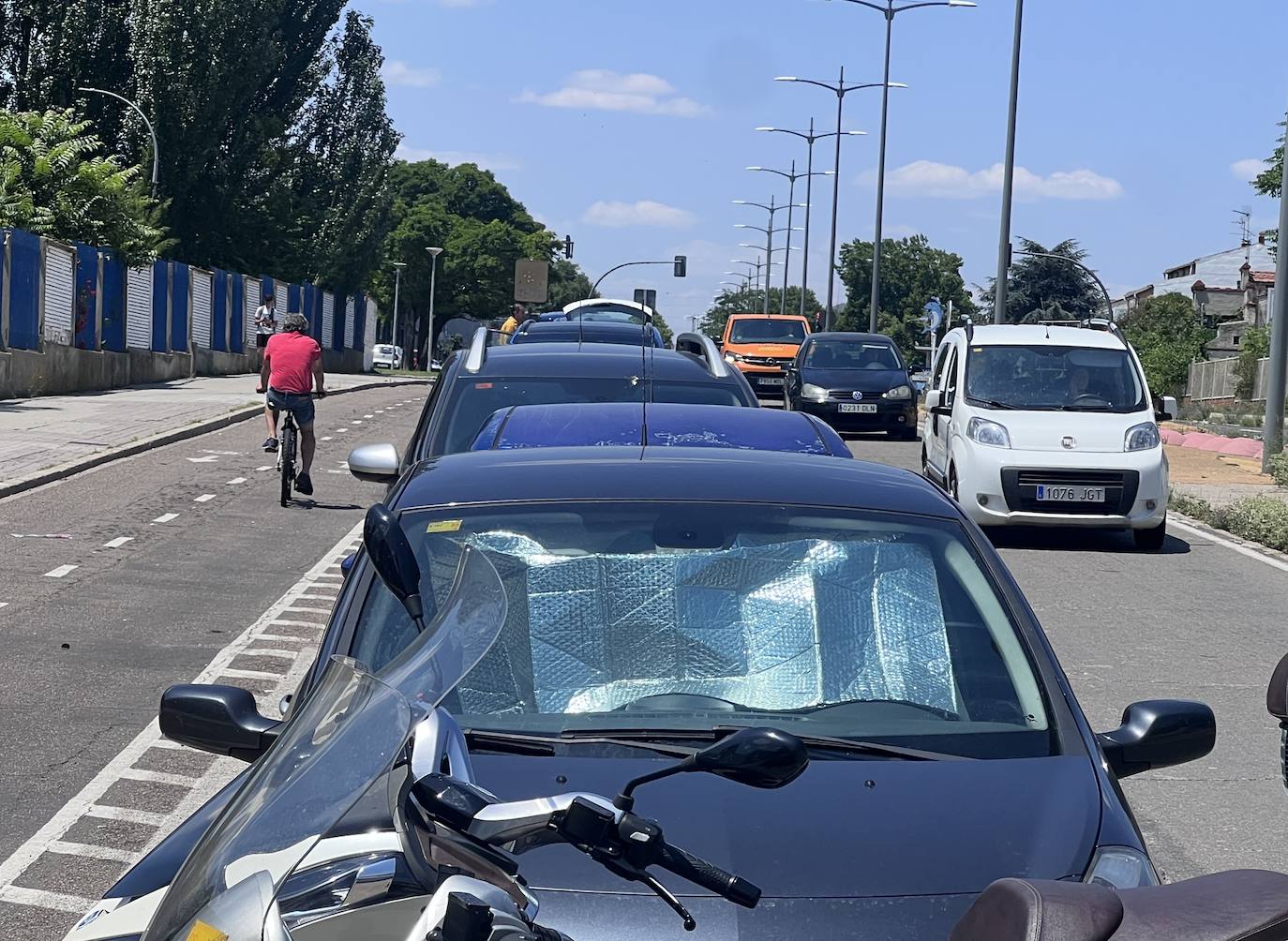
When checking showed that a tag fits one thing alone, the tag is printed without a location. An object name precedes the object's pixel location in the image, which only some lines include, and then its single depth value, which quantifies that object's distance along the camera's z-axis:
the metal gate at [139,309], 32.56
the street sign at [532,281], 93.56
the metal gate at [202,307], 38.34
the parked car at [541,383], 8.52
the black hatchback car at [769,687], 2.88
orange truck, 36.97
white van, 15.19
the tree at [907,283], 121.25
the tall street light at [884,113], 45.09
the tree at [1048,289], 103.88
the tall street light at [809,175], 67.69
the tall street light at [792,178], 70.99
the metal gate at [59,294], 27.81
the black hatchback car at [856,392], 27.38
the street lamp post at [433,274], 81.57
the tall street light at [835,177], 50.99
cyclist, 16.27
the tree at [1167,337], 65.81
